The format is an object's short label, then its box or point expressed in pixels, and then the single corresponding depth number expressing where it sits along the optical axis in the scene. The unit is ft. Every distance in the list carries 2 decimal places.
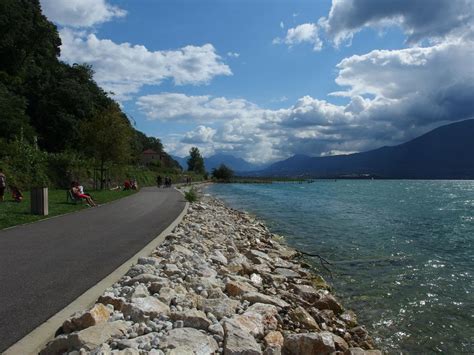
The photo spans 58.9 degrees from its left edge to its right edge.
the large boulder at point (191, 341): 14.48
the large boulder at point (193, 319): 16.96
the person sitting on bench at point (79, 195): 68.44
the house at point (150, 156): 440.86
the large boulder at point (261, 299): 22.04
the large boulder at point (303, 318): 21.01
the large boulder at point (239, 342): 15.14
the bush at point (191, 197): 89.48
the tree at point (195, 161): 479.25
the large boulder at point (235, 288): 23.24
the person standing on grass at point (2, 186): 62.28
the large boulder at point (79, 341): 13.74
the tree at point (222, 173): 460.96
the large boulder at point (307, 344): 17.47
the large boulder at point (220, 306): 18.88
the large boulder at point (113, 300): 18.11
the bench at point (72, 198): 68.85
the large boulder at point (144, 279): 21.89
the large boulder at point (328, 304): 26.08
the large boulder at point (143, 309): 16.99
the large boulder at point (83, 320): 15.47
